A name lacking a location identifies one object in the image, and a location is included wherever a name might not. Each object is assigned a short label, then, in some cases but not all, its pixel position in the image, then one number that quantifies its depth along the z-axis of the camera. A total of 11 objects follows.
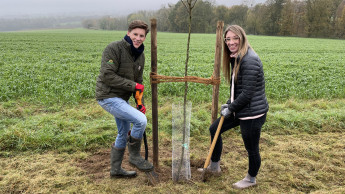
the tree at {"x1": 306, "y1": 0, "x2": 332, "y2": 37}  57.34
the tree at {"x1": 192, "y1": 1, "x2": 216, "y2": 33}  65.00
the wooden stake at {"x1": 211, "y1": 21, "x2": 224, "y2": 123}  3.17
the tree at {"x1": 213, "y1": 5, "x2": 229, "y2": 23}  75.49
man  2.90
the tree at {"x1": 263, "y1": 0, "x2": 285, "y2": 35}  63.22
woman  2.76
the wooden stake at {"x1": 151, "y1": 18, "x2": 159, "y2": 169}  3.14
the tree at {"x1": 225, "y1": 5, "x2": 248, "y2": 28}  74.20
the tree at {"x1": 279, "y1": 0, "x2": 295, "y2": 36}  61.25
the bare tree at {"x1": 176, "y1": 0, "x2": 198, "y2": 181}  3.43
